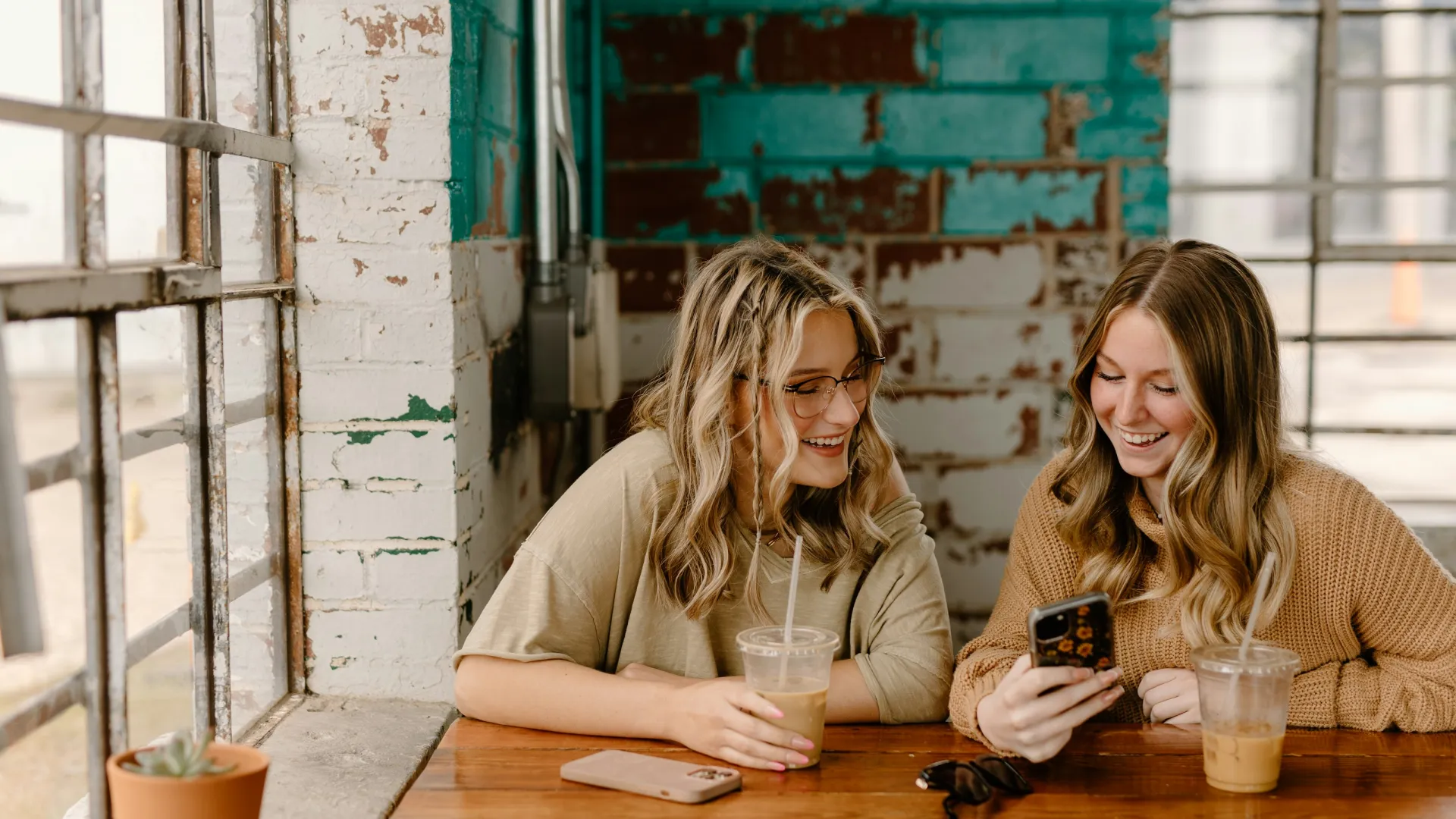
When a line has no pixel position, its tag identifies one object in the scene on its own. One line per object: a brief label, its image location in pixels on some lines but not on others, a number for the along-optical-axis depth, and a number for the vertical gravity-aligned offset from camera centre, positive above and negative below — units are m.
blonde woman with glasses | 1.60 -0.31
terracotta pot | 1.00 -0.38
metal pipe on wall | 2.18 +0.01
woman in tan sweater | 1.58 -0.31
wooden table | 1.26 -0.49
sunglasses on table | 1.27 -0.47
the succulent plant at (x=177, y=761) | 1.02 -0.36
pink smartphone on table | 1.27 -0.47
